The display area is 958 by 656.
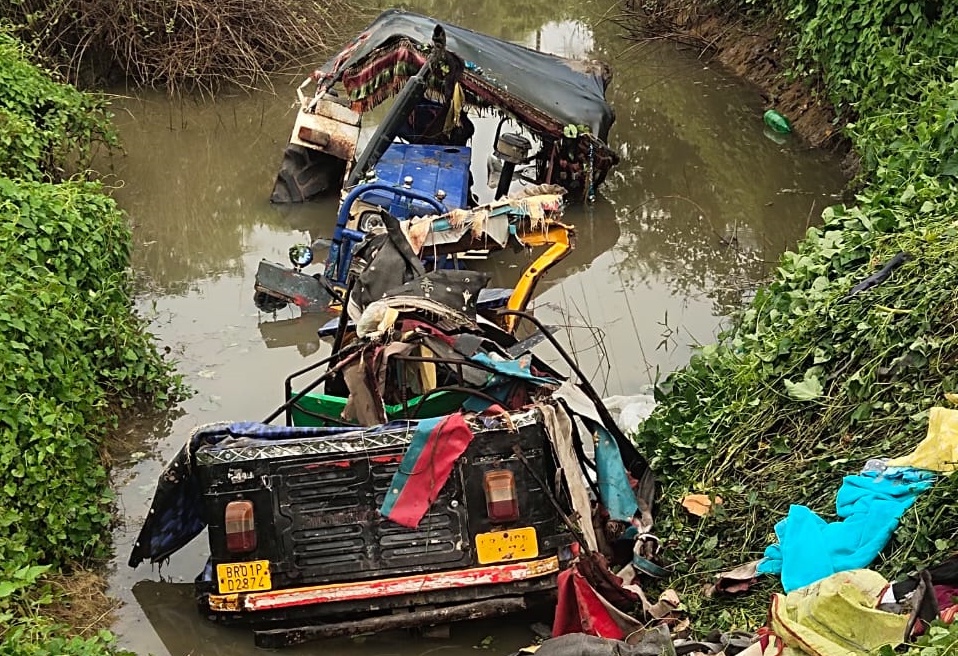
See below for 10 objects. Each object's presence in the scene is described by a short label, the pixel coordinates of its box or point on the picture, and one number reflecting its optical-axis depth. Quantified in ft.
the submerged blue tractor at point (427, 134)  30.19
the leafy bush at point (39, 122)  28.48
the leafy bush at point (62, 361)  18.45
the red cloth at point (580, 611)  16.21
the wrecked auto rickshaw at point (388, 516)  17.44
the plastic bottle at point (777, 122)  41.63
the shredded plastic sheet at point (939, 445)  14.99
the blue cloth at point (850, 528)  14.98
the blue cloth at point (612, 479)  19.04
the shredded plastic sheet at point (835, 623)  12.39
